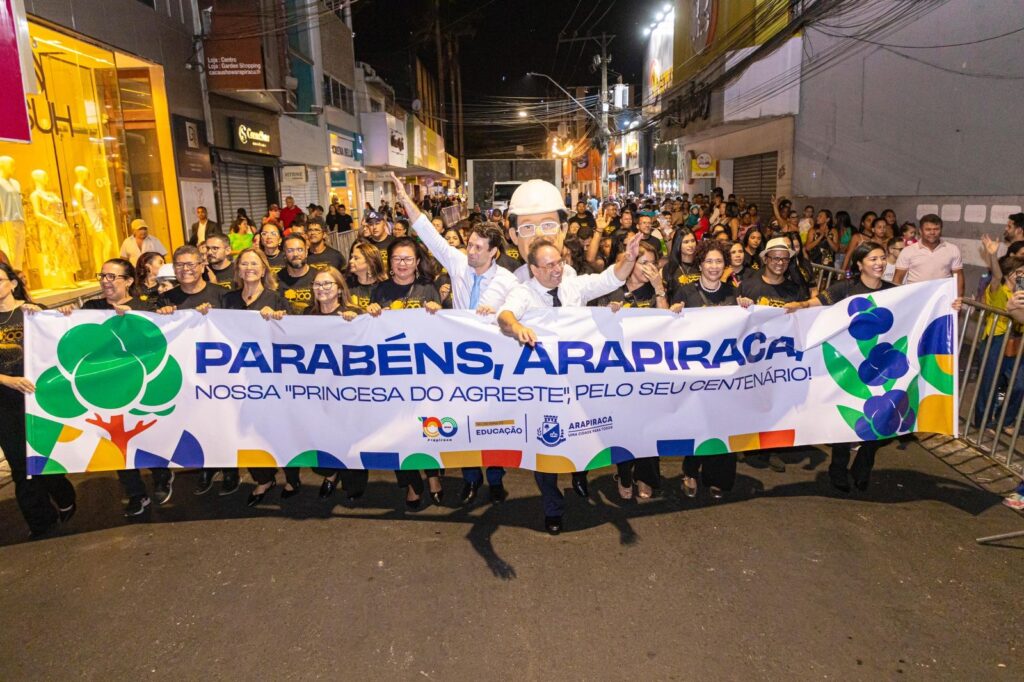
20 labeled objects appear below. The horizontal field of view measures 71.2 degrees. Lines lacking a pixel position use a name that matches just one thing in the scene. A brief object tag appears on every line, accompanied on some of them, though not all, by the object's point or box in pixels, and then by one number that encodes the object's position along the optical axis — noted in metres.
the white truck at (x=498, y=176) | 32.34
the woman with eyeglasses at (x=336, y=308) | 4.97
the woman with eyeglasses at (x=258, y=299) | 5.18
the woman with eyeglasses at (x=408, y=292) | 5.08
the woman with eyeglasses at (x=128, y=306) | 5.04
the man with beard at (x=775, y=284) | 5.50
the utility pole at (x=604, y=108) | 38.16
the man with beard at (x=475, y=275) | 4.93
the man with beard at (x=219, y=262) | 6.36
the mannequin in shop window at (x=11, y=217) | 10.45
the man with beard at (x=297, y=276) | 5.94
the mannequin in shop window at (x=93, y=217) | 12.73
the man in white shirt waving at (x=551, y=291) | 4.54
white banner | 4.69
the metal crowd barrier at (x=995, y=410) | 5.48
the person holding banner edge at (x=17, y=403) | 4.63
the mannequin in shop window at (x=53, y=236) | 11.60
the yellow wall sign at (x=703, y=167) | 22.09
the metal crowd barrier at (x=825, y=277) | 10.34
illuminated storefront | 11.42
